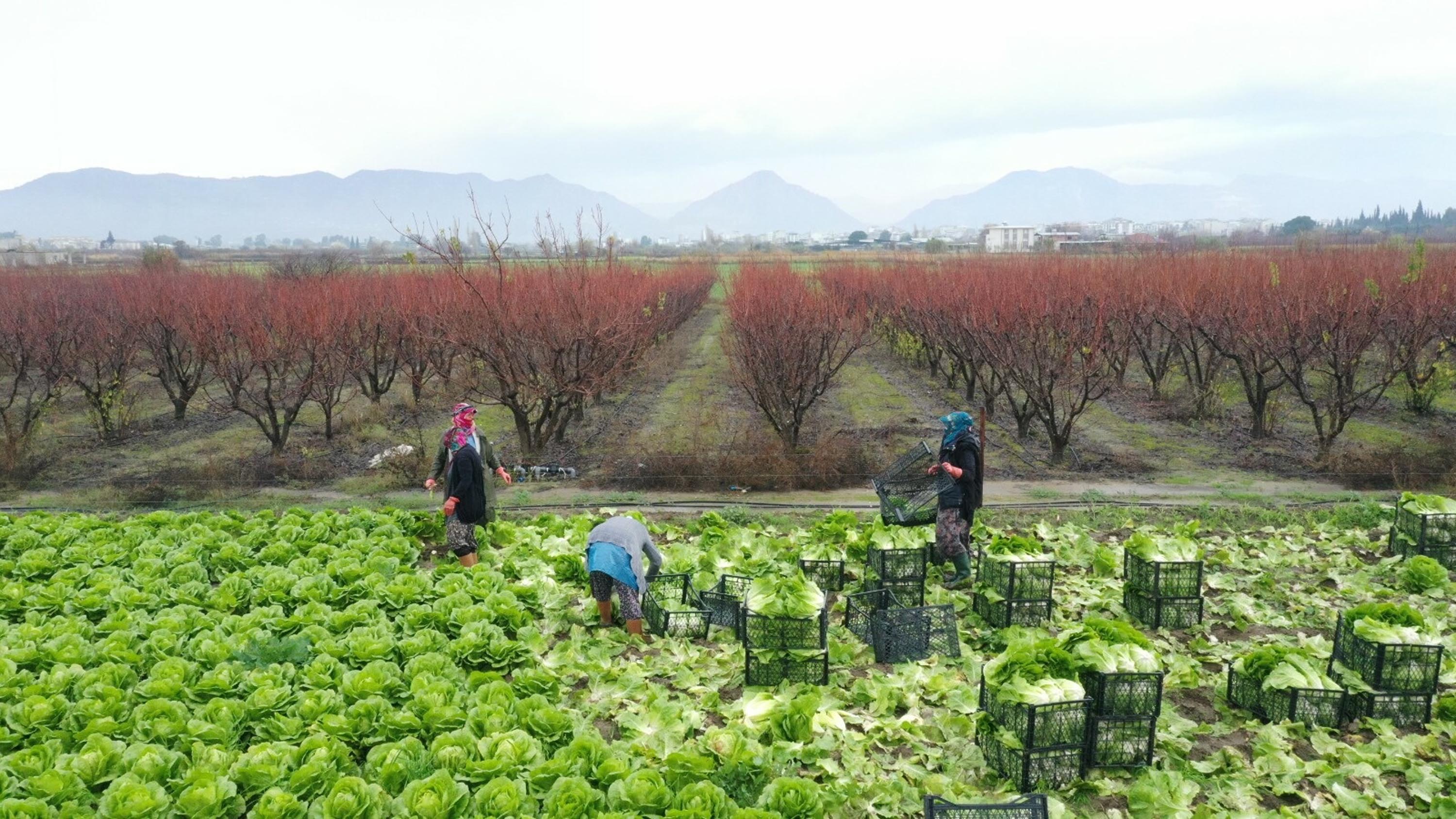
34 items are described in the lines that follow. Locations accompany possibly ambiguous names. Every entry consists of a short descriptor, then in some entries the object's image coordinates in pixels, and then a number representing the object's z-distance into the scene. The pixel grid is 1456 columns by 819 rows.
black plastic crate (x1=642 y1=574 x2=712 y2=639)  7.04
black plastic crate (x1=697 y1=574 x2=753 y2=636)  7.32
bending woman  6.88
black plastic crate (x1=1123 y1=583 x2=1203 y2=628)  7.34
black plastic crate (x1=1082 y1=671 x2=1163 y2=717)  5.21
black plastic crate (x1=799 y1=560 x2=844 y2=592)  8.11
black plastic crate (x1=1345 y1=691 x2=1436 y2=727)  5.78
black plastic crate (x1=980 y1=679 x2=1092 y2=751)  4.95
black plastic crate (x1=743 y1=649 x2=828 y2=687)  6.24
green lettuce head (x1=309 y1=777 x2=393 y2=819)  4.28
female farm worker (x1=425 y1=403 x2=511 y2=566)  8.41
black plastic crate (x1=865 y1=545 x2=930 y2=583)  7.76
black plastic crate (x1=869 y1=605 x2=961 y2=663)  6.67
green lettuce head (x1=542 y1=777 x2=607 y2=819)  4.24
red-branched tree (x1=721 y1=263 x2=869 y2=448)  15.20
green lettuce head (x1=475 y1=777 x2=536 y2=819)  4.27
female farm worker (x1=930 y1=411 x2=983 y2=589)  8.08
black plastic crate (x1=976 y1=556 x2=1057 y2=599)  7.30
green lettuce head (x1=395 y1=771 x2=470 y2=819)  4.27
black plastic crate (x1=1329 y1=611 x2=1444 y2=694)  5.82
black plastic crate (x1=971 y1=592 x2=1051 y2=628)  7.26
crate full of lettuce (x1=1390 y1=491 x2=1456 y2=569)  8.53
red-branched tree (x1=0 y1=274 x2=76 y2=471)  15.24
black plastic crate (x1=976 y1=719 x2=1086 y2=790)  5.00
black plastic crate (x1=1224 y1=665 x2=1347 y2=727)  5.68
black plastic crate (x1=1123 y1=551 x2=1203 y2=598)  7.32
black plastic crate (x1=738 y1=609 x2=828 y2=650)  6.23
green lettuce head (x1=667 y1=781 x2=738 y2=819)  4.30
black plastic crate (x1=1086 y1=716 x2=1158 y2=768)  5.20
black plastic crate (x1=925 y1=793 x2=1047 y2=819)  4.16
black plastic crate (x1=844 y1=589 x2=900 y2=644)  7.10
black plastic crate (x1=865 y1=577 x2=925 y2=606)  7.70
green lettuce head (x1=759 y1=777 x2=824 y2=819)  4.44
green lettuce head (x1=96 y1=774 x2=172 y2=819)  4.19
